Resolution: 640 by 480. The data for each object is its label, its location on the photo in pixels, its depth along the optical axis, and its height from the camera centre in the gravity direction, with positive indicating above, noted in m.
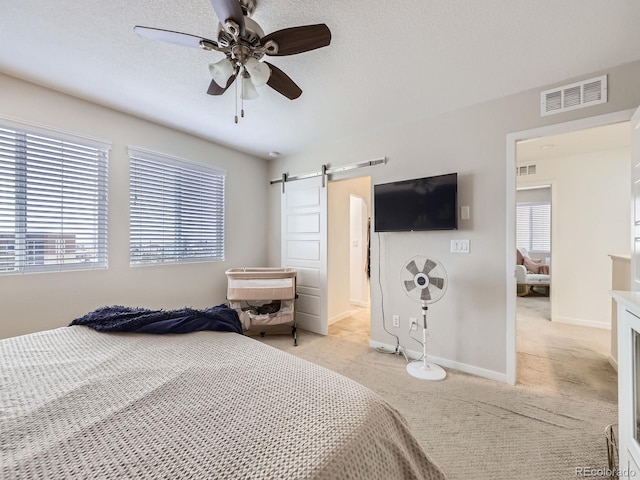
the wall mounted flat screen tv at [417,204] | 2.45 +0.35
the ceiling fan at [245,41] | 1.26 +1.04
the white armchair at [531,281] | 5.16 -0.82
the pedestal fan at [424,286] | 2.35 -0.42
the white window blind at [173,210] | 2.74 +0.34
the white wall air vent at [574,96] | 1.92 +1.09
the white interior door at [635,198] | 1.48 +0.24
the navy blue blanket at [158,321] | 1.52 -0.48
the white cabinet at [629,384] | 1.08 -0.63
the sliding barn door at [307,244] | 3.46 -0.06
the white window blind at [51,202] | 2.05 +0.32
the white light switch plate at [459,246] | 2.47 -0.05
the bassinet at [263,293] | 3.03 -0.61
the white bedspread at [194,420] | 0.61 -0.52
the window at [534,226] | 5.87 +0.31
